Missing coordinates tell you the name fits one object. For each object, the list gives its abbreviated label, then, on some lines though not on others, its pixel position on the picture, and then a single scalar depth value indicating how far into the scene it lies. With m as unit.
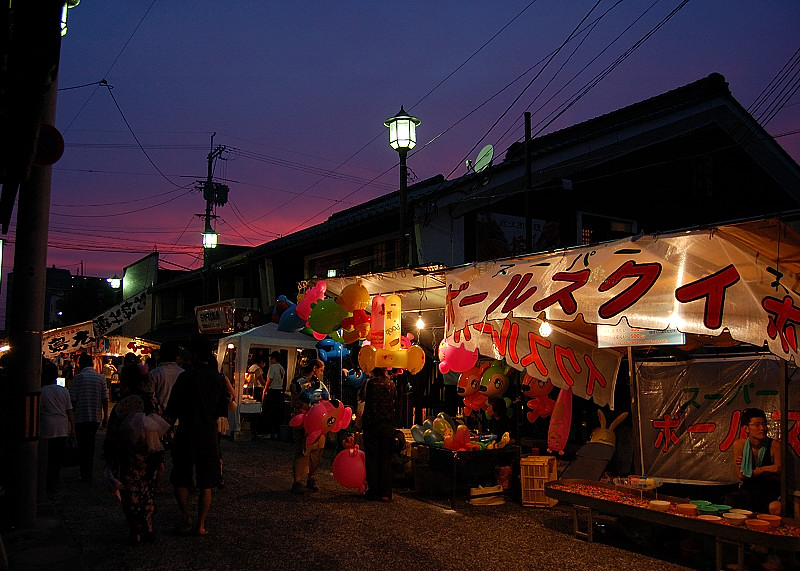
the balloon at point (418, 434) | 10.48
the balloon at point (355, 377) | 11.90
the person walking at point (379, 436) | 9.31
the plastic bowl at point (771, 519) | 5.89
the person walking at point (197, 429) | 6.89
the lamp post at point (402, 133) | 12.83
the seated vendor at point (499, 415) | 11.36
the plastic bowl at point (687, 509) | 6.45
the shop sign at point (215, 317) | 22.06
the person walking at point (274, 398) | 16.59
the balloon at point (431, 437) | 9.88
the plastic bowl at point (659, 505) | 6.69
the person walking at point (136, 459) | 6.70
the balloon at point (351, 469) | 9.30
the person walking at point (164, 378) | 9.14
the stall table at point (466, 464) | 9.22
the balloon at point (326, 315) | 10.24
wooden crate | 9.02
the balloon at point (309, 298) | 11.15
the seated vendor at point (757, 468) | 6.84
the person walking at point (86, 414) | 10.56
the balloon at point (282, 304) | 13.07
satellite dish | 13.93
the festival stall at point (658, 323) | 6.05
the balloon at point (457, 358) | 10.50
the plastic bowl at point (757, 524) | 5.81
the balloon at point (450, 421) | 10.90
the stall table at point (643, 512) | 5.66
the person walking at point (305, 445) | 9.75
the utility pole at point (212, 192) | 32.00
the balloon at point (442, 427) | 10.08
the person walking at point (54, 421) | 8.92
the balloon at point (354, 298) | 10.38
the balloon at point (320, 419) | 9.40
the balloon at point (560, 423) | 9.98
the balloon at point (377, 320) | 10.17
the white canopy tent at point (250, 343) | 16.50
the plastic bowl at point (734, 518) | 6.02
